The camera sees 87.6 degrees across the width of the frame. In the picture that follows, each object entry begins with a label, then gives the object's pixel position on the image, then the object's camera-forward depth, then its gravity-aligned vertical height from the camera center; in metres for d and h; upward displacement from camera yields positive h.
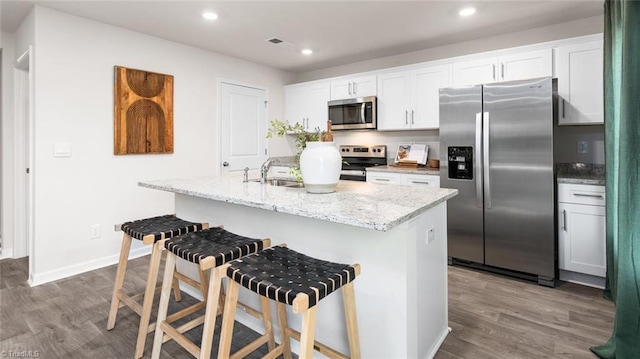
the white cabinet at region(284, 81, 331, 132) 4.84 +1.13
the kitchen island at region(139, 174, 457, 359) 1.52 -0.35
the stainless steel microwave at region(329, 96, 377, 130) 4.32 +0.87
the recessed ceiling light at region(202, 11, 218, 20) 3.07 +1.52
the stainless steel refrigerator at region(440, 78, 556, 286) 2.84 +0.03
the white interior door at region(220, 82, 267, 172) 4.50 +0.74
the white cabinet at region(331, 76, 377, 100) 4.36 +1.23
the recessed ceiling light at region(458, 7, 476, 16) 3.00 +1.52
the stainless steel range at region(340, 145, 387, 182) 4.23 +0.28
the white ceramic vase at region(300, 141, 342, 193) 1.85 +0.07
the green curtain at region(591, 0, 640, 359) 1.37 -0.07
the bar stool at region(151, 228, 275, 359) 1.52 -0.42
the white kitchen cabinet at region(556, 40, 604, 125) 2.94 +0.85
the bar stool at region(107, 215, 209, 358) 1.91 -0.47
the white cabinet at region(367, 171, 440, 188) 3.59 +0.00
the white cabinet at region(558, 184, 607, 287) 2.72 -0.47
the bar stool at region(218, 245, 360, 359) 1.22 -0.41
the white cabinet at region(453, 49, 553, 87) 3.18 +1.11
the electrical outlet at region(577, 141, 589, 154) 3.27 +0.30
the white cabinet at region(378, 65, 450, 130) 3.81 +0.97
